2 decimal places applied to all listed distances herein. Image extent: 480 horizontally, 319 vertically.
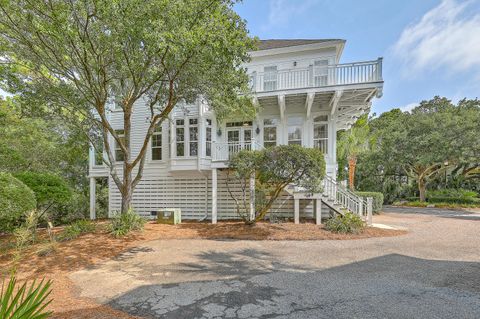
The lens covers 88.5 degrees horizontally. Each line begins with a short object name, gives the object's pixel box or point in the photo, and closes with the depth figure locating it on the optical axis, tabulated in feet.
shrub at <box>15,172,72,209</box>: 28.07
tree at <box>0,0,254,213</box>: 19.02
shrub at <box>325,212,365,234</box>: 28.63
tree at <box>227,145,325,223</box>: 27.27
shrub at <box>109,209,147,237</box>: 28.49
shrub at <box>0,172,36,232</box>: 20.76
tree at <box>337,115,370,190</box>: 56.44
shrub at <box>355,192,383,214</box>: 48.37
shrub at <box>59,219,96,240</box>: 27.81
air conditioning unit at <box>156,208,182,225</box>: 37.29
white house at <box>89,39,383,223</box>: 34.63
